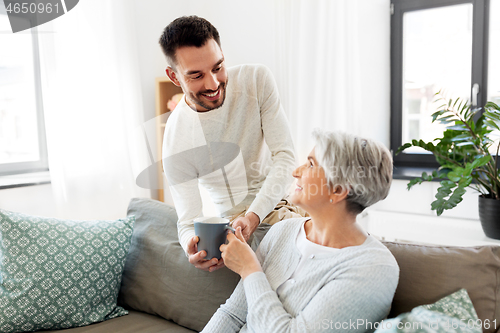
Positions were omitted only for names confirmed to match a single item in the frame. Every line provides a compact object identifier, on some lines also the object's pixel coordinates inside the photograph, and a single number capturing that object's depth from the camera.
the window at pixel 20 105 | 2.50
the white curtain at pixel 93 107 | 2.49
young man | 1.57
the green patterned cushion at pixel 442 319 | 0.91
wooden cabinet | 3.03
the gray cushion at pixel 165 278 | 1.52
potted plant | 2.05
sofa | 1.13
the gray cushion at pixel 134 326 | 1.54
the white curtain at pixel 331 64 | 2.78
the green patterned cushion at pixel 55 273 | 1.50
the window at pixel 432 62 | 2.77
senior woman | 1.02
